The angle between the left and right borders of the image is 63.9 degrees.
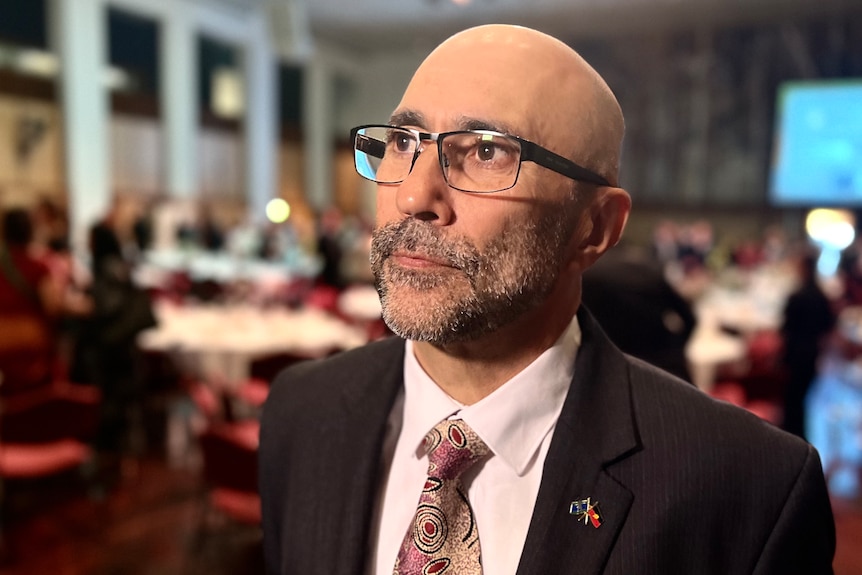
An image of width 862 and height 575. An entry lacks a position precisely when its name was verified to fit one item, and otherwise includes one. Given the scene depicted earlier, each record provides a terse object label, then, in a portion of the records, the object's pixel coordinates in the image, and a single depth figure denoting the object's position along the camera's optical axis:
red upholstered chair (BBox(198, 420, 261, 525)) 2.88
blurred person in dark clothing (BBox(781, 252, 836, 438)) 4.84
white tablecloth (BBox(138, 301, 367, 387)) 4.96
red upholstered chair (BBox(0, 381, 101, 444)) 3.23
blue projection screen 13.00
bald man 0.91
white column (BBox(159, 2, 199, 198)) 12.59
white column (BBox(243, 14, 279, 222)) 14.42
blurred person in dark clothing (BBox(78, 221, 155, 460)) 4.54
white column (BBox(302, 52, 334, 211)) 15.67
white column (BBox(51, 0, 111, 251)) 10.48
